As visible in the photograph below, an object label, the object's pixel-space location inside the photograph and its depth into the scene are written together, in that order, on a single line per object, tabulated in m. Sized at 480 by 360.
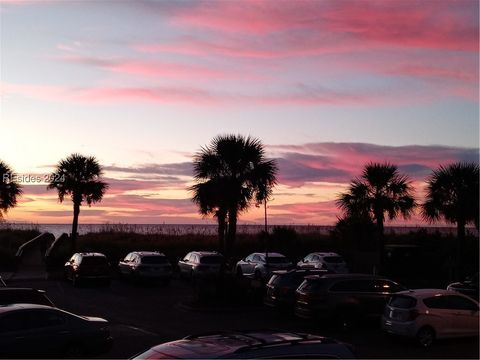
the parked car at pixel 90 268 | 33.22
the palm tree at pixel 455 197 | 33.41
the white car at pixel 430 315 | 17.67
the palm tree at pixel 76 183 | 46.22
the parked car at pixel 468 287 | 24.61
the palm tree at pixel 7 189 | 47.19
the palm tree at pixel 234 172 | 33.16
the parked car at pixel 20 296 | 17.19
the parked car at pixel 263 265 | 34.53
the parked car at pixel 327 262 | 37.31
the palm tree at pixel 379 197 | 38.06
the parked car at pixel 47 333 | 13.10
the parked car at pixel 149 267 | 34.19
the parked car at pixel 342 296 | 20.30
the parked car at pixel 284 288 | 22.77
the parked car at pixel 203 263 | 35.06
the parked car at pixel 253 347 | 6.12
